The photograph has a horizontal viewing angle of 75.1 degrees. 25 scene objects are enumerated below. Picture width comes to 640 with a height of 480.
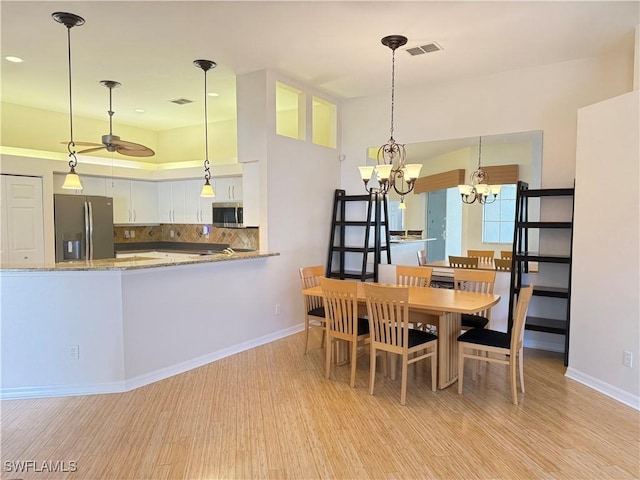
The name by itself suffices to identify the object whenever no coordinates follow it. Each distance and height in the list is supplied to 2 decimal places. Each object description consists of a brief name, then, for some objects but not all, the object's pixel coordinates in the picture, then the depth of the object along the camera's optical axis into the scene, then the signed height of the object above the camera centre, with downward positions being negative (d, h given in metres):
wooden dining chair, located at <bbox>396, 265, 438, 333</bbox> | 4.57 -0.62
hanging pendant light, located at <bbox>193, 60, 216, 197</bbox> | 4.39 +1.64
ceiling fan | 3.79 +0.67
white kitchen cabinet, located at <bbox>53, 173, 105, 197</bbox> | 5.89 +0.50
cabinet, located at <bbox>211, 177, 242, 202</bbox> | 6.29 +0.47
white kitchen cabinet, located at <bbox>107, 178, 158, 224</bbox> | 6.86 +0.31
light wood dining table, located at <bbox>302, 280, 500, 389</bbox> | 3.42 -0.71
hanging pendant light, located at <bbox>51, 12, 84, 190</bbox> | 3.36 +1.62
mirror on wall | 4.73 +0.28
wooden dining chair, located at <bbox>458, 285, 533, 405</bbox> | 3.31 -0.99
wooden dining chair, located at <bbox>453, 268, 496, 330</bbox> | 4.20 -0.67
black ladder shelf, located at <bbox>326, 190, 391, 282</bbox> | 5.64 -0.21
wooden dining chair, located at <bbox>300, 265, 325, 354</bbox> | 4.43 -0.90
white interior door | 5.27 -0.04
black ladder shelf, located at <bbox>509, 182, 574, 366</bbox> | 4.23 -0.37
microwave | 6.08 +0.07
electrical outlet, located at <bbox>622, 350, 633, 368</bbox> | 3.34 -1.09
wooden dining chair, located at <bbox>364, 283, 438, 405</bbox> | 3.32 -0.90
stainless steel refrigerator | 5.84 -0.13
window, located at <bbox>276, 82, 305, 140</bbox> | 5.37 +1.62
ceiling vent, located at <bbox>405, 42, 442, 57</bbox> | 3.99 +1.69
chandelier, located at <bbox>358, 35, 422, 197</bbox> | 3.55 +0.44
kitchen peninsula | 3.48 -0.94
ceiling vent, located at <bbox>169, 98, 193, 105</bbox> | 5.84 +1.68
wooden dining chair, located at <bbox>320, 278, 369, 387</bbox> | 3.64 -0.87
